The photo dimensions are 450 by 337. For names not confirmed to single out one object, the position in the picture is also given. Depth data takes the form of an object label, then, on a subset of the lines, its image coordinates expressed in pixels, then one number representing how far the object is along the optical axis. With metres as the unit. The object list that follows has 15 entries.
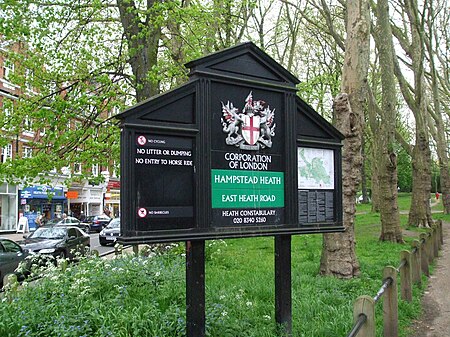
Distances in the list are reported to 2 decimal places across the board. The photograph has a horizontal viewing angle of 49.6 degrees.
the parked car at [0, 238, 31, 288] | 13.67
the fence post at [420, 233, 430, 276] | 11.07
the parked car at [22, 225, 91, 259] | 17.52
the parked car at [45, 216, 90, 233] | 36.69
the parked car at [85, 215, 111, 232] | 43.50
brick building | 13.99
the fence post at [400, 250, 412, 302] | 8.23
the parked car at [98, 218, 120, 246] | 28.02
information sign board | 4.37
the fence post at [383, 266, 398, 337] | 6.34
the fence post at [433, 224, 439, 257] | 14.73
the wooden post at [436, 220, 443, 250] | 17.20
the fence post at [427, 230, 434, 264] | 12.77
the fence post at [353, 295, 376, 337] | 4.46
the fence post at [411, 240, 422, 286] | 9.55
